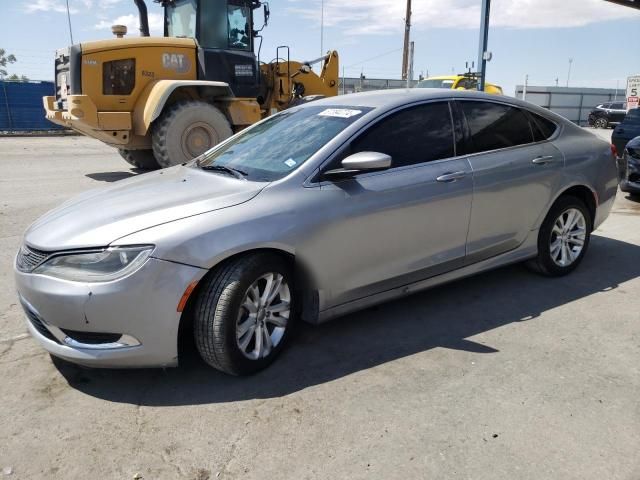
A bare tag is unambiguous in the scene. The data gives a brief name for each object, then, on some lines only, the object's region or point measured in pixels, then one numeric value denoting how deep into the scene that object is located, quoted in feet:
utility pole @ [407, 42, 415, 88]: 56.89
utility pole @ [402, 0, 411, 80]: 110.85
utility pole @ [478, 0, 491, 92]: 61.87
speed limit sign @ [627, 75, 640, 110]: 64.64
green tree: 202.92
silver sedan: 9.37
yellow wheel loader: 30.89
